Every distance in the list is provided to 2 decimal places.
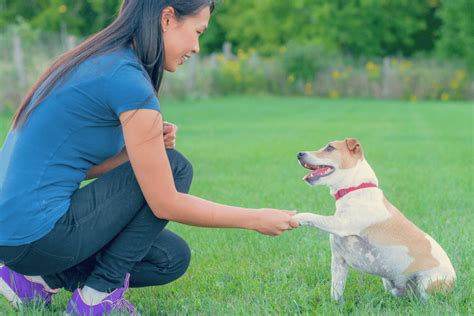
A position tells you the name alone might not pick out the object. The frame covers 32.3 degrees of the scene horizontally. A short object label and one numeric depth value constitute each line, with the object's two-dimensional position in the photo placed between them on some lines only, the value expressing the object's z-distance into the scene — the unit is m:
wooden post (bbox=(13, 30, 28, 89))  20.19
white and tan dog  3.94
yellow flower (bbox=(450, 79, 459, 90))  35.12
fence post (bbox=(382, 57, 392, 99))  35.16
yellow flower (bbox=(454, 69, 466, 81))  35.31
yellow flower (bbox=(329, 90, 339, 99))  35.24
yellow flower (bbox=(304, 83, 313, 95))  35.91
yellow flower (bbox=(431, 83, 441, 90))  35.12
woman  3.31
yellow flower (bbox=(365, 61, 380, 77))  35.62
